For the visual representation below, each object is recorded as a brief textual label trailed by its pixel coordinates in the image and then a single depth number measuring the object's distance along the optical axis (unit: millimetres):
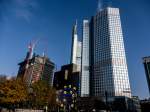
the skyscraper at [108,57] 78668
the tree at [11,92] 31813
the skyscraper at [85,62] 87400
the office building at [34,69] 125039
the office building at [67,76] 106135
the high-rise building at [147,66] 91995
